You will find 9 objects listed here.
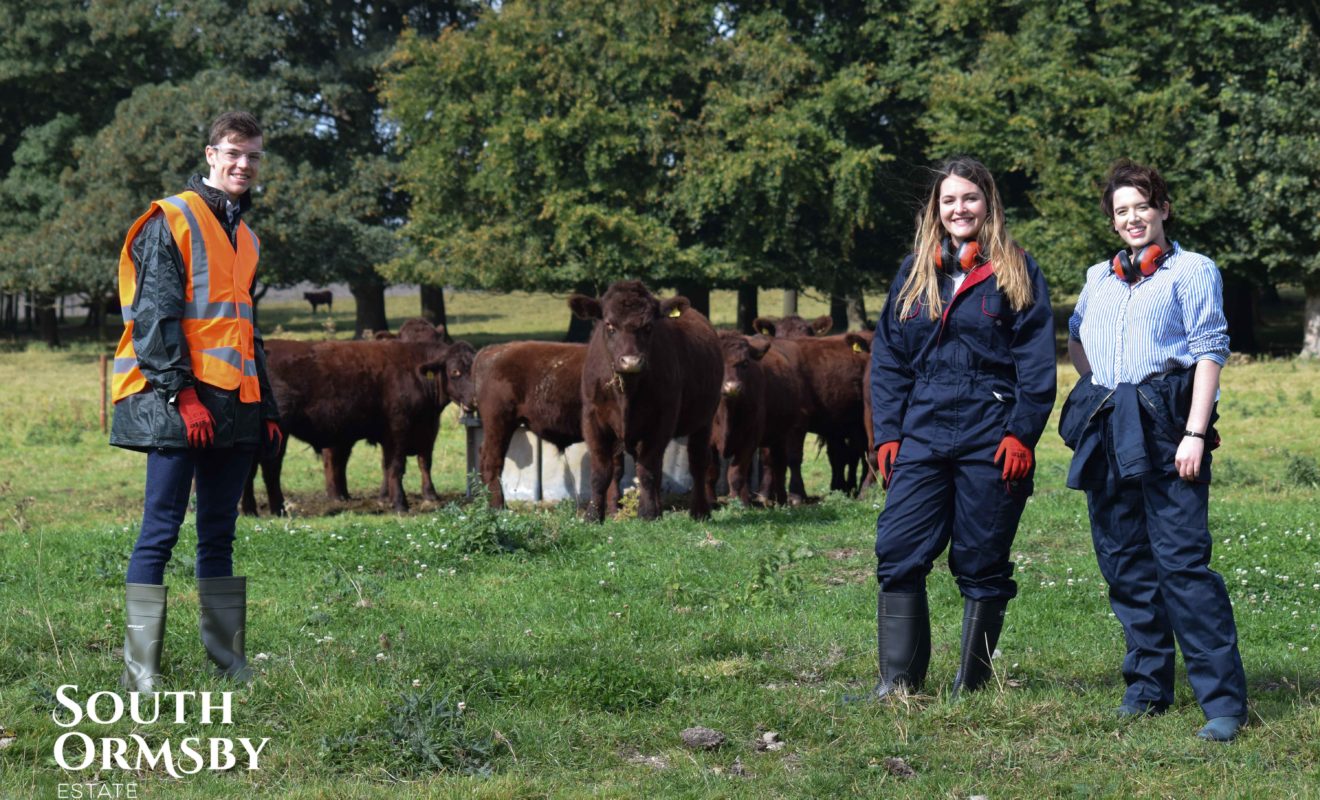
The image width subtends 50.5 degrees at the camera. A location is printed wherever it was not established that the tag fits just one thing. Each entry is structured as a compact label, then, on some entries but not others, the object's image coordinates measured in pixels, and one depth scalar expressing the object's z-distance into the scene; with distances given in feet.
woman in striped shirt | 18.34
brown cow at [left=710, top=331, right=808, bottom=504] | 49.08
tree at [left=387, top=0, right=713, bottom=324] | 112.16
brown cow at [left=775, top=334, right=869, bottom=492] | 54.80
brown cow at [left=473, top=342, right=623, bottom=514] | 47.55
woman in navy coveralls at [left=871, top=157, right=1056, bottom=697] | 19.19
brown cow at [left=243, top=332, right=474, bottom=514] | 51.39
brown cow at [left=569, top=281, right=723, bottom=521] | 40.06
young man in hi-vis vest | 19.07
